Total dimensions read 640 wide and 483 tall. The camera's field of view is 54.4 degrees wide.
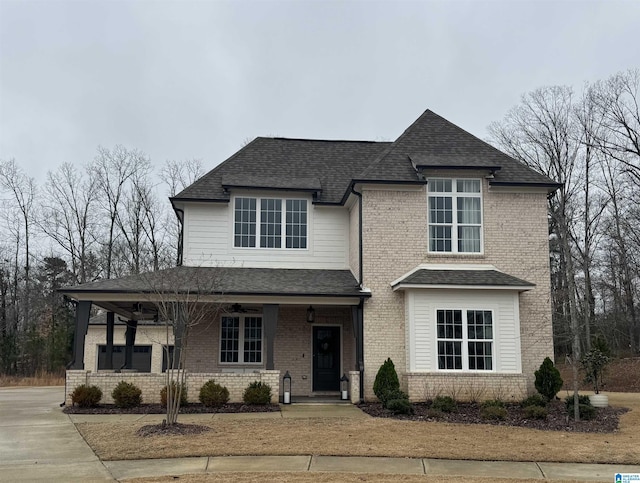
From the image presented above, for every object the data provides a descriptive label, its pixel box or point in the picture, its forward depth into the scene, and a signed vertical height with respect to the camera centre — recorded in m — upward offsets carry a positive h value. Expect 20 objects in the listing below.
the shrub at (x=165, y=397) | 16.34 -1.38
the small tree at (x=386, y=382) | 16.80 -1.01
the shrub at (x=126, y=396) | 16.31 -1.35
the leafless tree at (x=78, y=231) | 42.91 +7.71
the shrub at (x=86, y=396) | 16.39 -1.36
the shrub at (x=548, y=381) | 17.19 -0.98
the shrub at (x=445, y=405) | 15.44 -1.48
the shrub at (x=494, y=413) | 14.53 -1.59
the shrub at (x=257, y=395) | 16.58 -1.34
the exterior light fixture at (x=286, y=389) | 17.55 -1.27
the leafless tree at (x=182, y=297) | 14.02 +1.20
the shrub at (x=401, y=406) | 15.20 -1.50
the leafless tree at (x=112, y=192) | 42.97 +10.37
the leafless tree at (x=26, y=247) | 42.44 +6.59
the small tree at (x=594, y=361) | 18.55 -0.48
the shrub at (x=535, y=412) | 14.41 -1.55
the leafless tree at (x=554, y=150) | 37.81 +12.11
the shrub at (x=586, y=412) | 14.37 -1.53
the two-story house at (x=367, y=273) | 17.33 +2.15
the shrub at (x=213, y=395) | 16.41 -1.33
